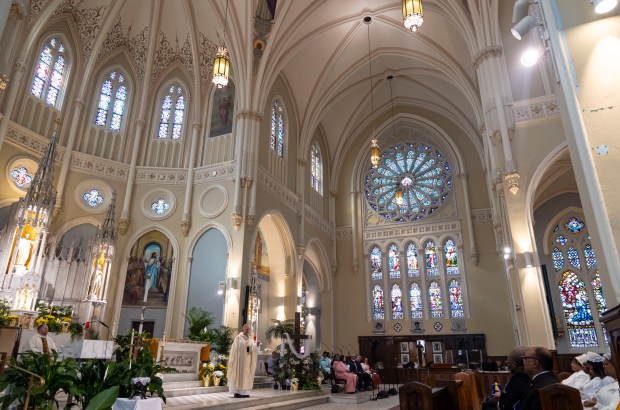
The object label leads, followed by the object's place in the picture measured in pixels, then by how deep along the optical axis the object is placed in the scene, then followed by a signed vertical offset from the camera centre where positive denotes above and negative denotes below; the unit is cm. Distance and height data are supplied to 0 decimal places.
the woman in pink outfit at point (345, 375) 1251 -59
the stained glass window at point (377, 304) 2138 +243
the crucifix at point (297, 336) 1276 +52
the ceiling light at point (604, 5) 413 +327
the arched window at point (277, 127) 1831 +960
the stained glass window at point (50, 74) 1380 +898
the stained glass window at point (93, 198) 1456 +515
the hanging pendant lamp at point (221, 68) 921 +594
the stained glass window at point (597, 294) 1686 +231
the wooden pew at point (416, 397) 356 -35
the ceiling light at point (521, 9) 539 +421
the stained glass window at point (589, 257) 1767 +390
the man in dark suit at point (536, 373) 358 -16
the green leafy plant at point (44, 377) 430 -23
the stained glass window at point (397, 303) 2102 +245
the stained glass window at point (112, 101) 1593 +927
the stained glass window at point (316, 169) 2194 +939
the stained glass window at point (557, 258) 1828 +395
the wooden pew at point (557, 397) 338 -33
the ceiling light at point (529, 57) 745 +501
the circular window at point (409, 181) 2250 +901
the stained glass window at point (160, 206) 1577 +526
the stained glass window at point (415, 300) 2076 +255
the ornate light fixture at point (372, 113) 1404 +1294
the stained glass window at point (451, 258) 2072 +453
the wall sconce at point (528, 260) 1056 +224
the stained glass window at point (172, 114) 1709 +938
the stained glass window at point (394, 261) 2183 +461
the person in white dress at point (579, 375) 651 -31
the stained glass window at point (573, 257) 1797 +395
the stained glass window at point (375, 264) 2212 +450
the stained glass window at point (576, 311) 1680 +167
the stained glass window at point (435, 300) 2042 +252
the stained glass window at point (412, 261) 2145 +453
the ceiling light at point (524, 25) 532 +396
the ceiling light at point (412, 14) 716 +552
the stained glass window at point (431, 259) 2117 +458
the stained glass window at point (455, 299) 2008 +252
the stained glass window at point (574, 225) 1836 +537
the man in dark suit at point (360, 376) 1350 -67
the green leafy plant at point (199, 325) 1256 +84
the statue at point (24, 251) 1102 +258
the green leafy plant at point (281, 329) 1474 +83
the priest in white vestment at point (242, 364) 977 -22
